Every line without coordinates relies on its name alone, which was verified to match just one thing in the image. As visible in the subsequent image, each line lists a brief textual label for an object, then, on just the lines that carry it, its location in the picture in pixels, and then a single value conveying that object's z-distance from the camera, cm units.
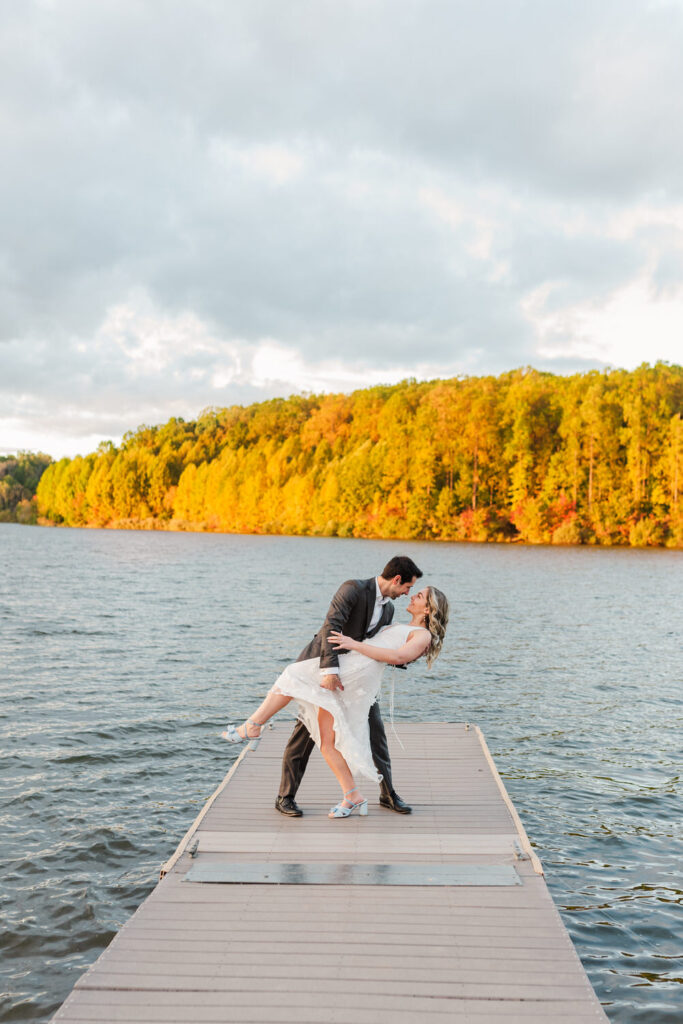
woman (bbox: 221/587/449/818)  638
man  629
